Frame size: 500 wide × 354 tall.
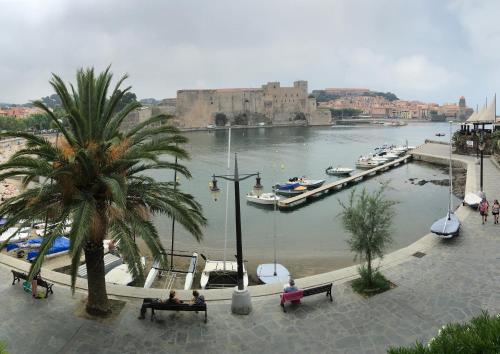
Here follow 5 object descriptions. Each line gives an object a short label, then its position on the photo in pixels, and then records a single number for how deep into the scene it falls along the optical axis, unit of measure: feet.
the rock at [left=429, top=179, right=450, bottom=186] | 102.14
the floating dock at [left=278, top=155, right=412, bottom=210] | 84.37
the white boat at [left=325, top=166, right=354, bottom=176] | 127.24
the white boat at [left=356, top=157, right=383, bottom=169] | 144.00
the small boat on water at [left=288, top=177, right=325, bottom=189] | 103.48
